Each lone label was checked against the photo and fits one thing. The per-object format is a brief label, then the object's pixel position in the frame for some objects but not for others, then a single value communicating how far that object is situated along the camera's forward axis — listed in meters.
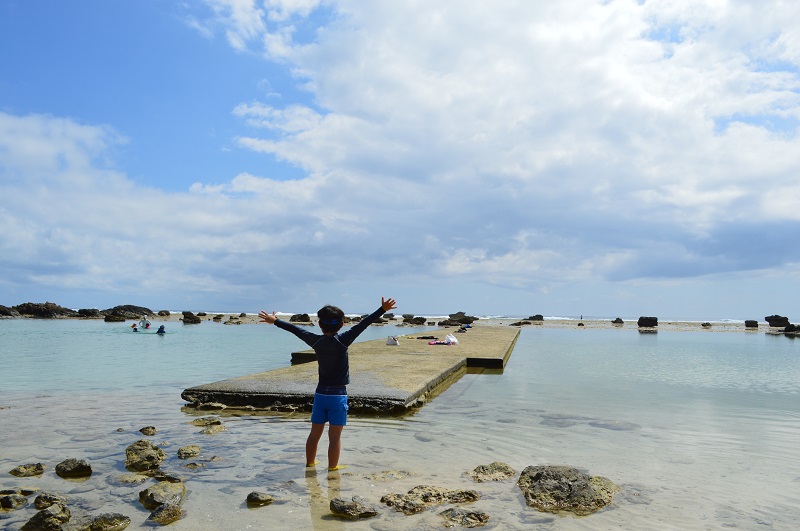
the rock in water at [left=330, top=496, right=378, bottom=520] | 4.69
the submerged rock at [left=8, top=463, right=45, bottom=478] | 5.91
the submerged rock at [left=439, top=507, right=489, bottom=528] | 4.61
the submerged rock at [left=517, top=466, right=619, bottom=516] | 5.12
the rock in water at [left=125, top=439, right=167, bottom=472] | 6.08
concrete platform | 9.55
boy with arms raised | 6.01
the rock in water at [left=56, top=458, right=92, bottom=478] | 5.80
